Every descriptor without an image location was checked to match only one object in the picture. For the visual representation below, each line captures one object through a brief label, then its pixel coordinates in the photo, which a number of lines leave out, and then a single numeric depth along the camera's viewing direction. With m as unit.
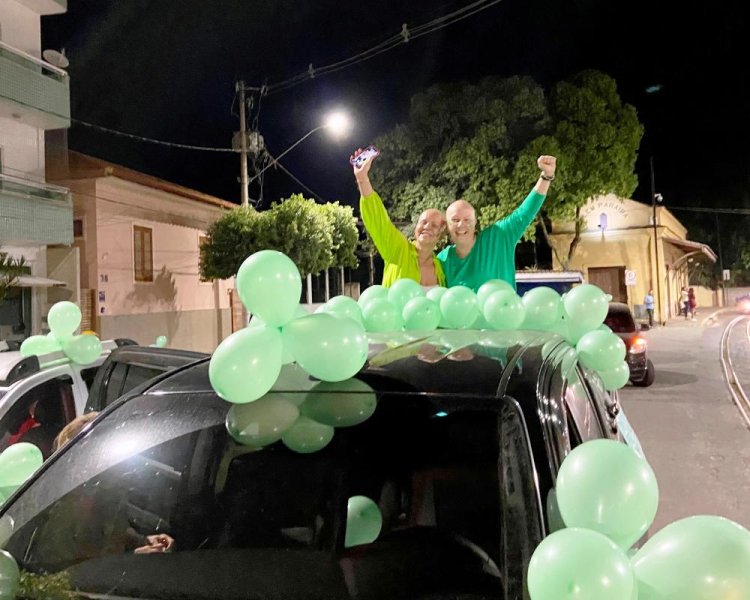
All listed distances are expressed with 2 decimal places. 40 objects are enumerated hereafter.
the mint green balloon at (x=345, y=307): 3.04
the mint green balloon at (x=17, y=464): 3.08
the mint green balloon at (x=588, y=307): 3.39
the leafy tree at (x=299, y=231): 17.53
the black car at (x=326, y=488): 1.74
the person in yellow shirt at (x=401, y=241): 4.63
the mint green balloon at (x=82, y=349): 4.78
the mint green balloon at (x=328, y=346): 2.01
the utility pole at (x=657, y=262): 30.52
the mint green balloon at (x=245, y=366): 1.95
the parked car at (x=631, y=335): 11.20
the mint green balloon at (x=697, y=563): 1.38
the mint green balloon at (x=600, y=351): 3.07
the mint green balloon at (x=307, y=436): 1.95
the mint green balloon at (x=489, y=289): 3.37
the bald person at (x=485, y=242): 4.50
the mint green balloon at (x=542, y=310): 3.39
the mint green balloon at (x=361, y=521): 1.93
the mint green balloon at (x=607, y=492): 1.55
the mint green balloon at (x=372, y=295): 3.34
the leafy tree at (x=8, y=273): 12.34
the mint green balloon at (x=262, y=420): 1.99
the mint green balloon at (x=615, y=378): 3.82
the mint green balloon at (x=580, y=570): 1.33
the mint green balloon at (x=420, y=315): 3.22
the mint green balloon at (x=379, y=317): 3.16
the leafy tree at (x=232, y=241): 17.36
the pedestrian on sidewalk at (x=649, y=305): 27.19
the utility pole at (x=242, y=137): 16.28
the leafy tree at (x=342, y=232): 20.34
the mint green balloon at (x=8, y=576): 1.80
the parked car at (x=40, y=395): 4.26
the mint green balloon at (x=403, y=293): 3.41
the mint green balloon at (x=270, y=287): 2.11
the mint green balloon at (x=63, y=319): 4.75
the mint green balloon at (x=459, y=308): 3.37
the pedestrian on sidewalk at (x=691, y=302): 35.14
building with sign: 31.25
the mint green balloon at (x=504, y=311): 3.16
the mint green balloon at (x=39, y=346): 4.75
